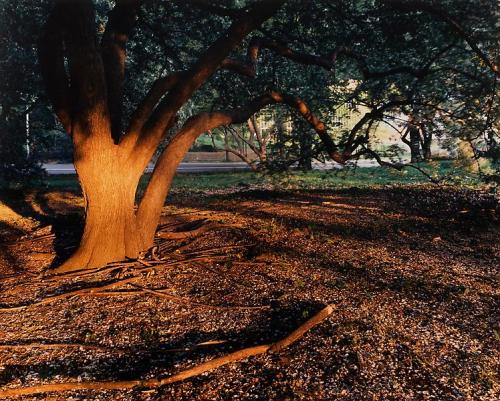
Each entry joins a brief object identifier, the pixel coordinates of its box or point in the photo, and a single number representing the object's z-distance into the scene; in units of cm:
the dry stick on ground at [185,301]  395
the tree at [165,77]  526
